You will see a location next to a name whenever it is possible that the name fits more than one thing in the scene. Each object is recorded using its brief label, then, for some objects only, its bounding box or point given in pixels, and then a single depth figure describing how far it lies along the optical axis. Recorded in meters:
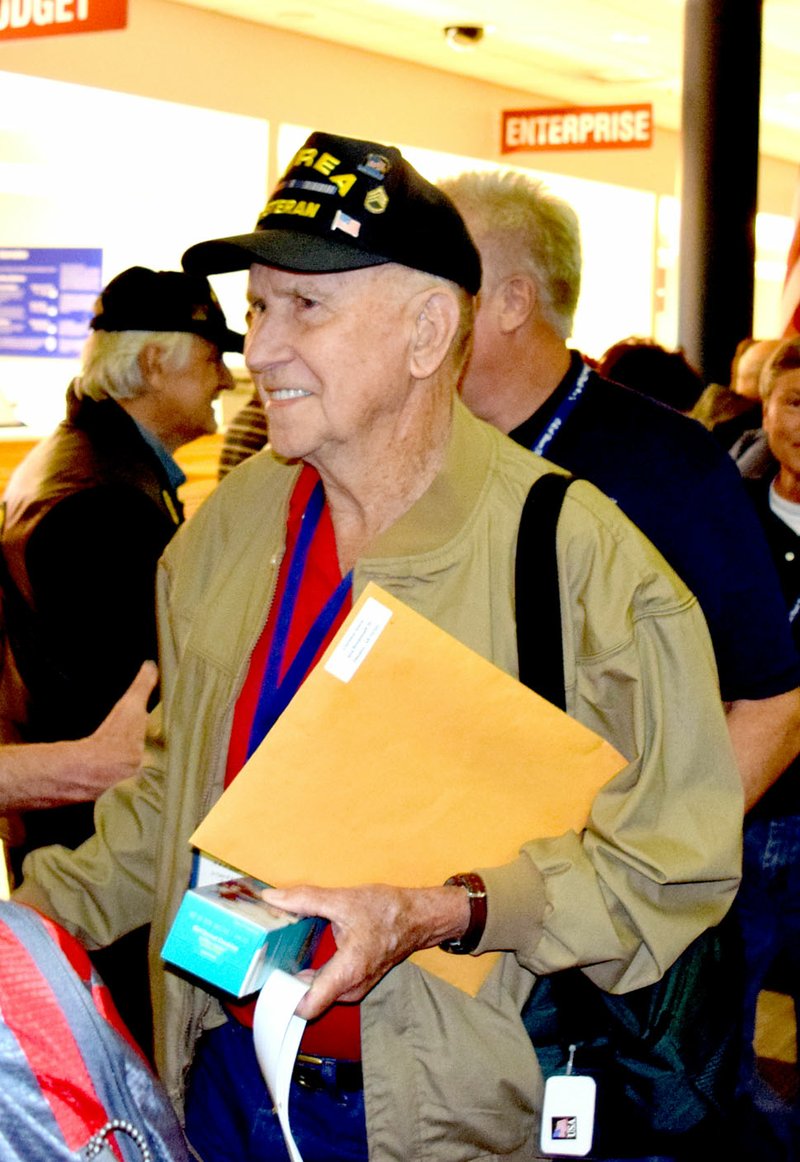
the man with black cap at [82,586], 2.61
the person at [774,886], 2.86
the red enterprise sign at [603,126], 10.73
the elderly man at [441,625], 1.46
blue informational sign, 8.23
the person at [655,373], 4.93
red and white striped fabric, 4.96
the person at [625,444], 1.93
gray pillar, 9.66
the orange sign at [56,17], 5.40
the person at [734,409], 5.13
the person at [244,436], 5.38
